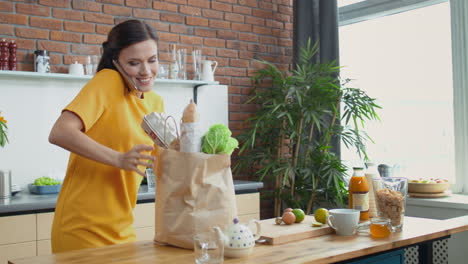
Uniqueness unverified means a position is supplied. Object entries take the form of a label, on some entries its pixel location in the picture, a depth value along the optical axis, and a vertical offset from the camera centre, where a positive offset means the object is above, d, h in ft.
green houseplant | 12.92 +0.29
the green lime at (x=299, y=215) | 6.46 -0.90
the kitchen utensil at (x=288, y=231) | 5.58 -1.00
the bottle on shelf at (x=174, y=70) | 13.15 +1.94
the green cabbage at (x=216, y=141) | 5.11 +0.04
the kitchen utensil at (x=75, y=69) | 11.85 +1.80
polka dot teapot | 4.86 -0.93
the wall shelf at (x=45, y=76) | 10.93 +1.60
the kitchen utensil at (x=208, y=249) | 4.56 -0.92
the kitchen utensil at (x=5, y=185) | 9.67 -0.70
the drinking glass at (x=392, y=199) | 6.00 -0.66
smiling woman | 5.32 +0.02
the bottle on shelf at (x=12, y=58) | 11.14 +1.96
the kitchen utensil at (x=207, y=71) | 13.75 +1.99
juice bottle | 6.47 -0.61
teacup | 5.95 -0.91
